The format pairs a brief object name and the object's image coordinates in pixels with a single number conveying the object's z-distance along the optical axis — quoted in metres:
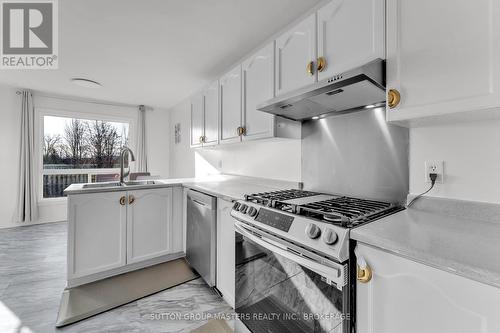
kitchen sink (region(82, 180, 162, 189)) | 2.30
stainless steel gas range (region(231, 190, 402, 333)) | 0.92
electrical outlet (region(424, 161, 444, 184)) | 1.15
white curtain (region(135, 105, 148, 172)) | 5.13
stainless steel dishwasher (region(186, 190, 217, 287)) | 1.97
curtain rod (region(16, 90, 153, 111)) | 4.17
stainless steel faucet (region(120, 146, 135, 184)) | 2.43
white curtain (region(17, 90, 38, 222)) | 3.93
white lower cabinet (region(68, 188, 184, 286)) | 2.08
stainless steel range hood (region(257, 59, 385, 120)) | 1.09
